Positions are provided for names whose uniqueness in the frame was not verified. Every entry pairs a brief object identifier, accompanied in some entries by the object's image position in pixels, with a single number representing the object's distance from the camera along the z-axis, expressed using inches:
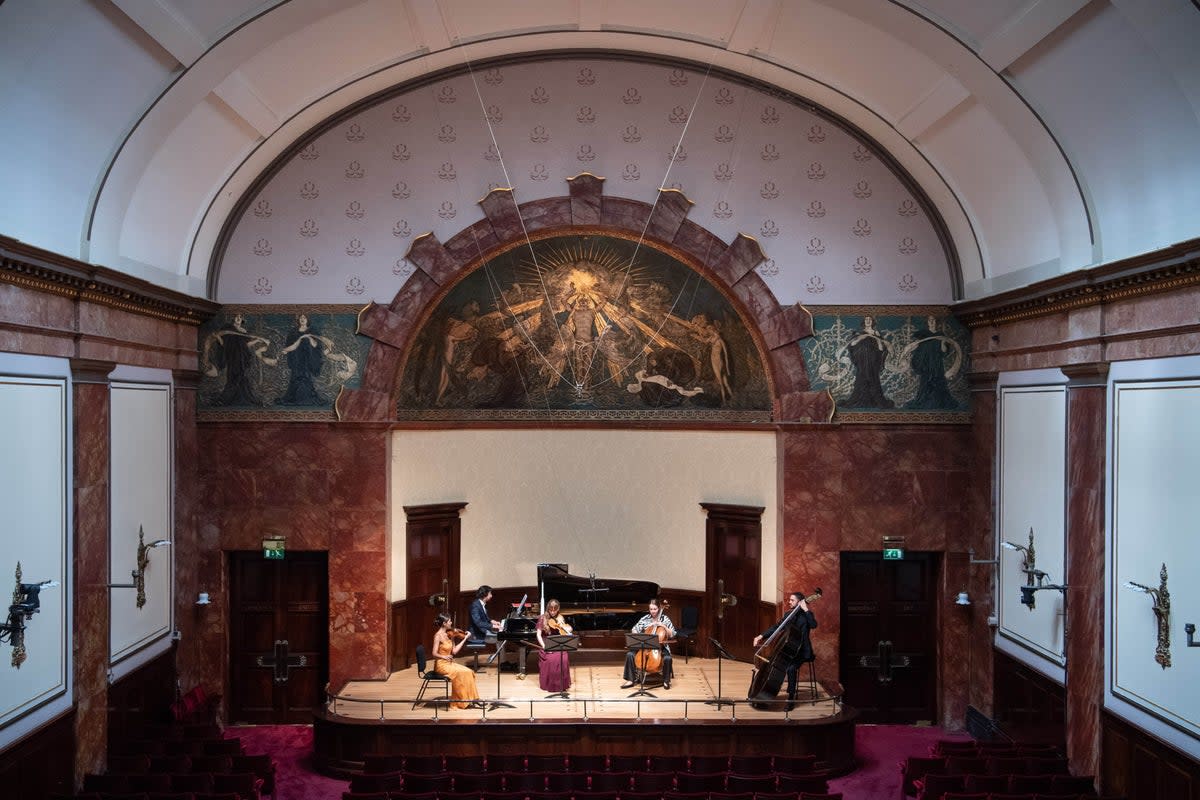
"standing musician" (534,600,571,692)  612.7
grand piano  653.9
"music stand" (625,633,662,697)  604.4
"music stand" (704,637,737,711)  573.6
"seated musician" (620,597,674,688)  632.4
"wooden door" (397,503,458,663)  691.4
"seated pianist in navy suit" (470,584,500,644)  629.6
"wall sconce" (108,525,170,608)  553.3
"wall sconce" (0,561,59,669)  417.7
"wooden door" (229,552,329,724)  663.1
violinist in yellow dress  585.6
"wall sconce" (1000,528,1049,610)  542.9
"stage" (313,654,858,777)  561.3
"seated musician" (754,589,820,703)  585.3
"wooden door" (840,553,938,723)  663.1
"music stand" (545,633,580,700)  585.3
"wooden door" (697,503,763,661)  693.9
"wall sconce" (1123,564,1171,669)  423.2
